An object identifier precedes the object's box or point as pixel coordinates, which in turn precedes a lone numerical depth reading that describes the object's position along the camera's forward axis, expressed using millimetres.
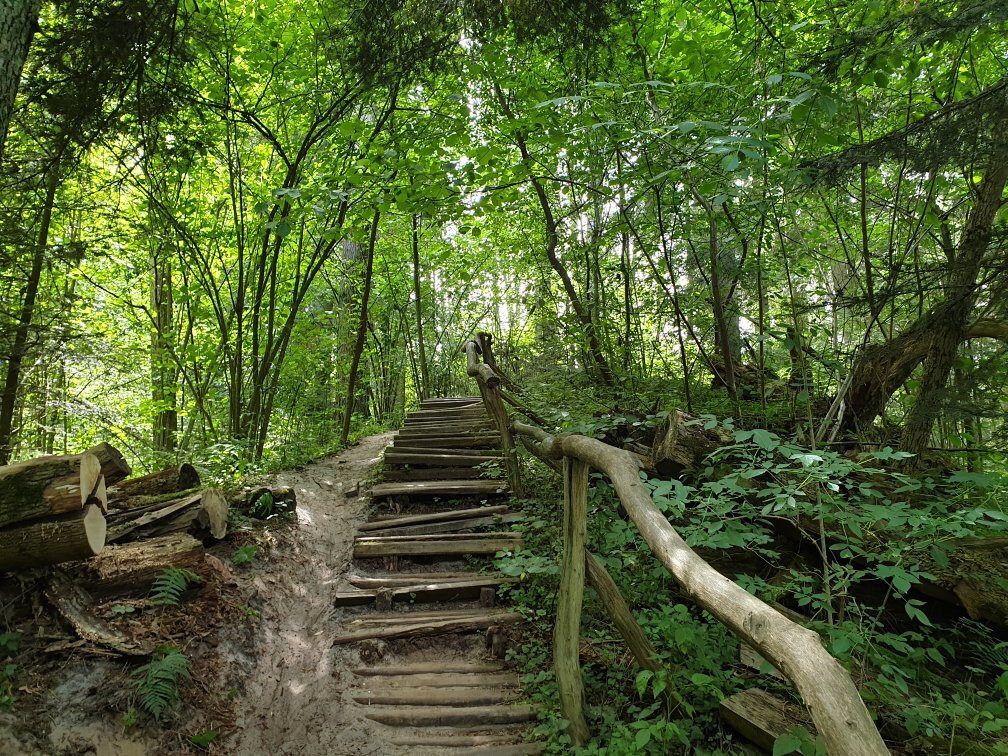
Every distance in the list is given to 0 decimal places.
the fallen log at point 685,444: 4129
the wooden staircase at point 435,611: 3250
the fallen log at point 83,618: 2971
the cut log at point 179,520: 3996
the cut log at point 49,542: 2926
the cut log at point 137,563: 3426
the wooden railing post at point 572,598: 2967
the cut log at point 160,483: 4707
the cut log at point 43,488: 2953
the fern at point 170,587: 3453
